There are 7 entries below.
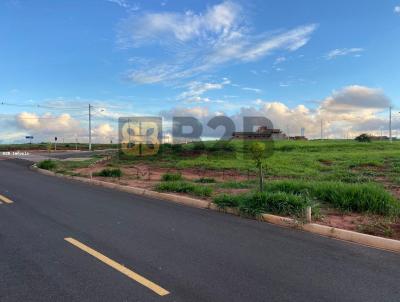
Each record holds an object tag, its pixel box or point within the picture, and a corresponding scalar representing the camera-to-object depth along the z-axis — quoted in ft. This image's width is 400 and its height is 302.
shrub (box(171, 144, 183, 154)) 133.39
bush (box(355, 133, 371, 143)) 240.24
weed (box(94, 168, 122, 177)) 60.90
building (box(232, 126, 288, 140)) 201.42
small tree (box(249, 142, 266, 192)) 34.24
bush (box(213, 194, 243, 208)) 31.19
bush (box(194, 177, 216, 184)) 53.57
